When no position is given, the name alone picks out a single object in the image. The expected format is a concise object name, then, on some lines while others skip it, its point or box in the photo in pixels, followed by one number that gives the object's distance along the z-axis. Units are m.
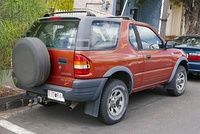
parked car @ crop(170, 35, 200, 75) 7.55
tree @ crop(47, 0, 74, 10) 10.92
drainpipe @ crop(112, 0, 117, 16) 12.06
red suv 3.94
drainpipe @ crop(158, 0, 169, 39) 9.87
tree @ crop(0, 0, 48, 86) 4.29
